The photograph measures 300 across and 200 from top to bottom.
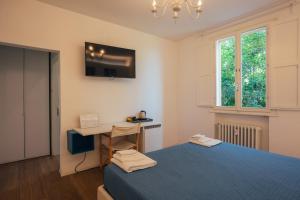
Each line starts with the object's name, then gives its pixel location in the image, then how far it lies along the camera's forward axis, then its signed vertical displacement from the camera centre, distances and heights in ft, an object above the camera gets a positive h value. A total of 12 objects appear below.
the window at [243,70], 9.43 +1.65
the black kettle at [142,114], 11.50 -1.12
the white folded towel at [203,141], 7.13 -1.90
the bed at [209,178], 3.70 -2.09
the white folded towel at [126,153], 5.52 -1.83
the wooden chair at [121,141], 8.18 -2.51
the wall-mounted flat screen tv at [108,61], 9.19 +2.15
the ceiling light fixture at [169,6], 7.98 +4.58
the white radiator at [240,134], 9.18 -2.14
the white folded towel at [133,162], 4.81 -1.93
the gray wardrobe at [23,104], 10.46 -0.42
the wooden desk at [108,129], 8.03 -1.61
